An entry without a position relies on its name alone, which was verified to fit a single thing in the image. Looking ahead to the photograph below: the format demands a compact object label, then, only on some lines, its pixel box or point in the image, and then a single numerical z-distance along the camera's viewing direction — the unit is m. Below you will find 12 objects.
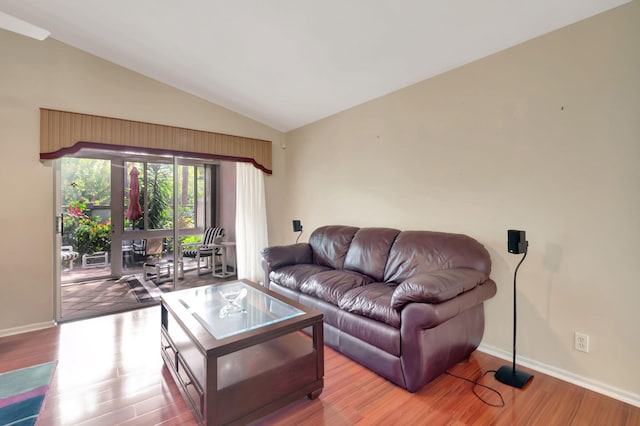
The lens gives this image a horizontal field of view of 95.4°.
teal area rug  1.71
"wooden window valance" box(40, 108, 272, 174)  3.09
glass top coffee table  1.55
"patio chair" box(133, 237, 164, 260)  4.10
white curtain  4.62
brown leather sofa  1.88
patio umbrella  3.94
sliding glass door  3.45
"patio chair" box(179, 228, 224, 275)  4.60
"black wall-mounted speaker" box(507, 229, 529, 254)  2.02
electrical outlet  2.02
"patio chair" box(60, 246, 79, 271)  3.33
